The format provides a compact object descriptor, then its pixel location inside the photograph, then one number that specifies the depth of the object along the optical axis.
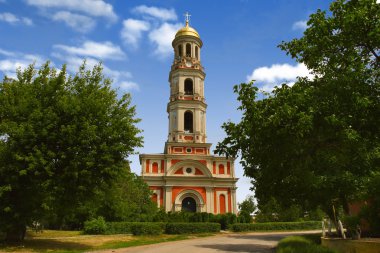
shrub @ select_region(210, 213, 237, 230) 39.97
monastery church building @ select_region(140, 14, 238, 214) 45.69
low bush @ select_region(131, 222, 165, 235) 30.85
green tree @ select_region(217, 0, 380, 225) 9.49
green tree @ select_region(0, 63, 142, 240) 17.14
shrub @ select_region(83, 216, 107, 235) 29.47
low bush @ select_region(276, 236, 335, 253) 13.21
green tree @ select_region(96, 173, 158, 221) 33.34
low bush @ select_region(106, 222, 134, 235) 30.53
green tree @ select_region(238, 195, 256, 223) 71.50
